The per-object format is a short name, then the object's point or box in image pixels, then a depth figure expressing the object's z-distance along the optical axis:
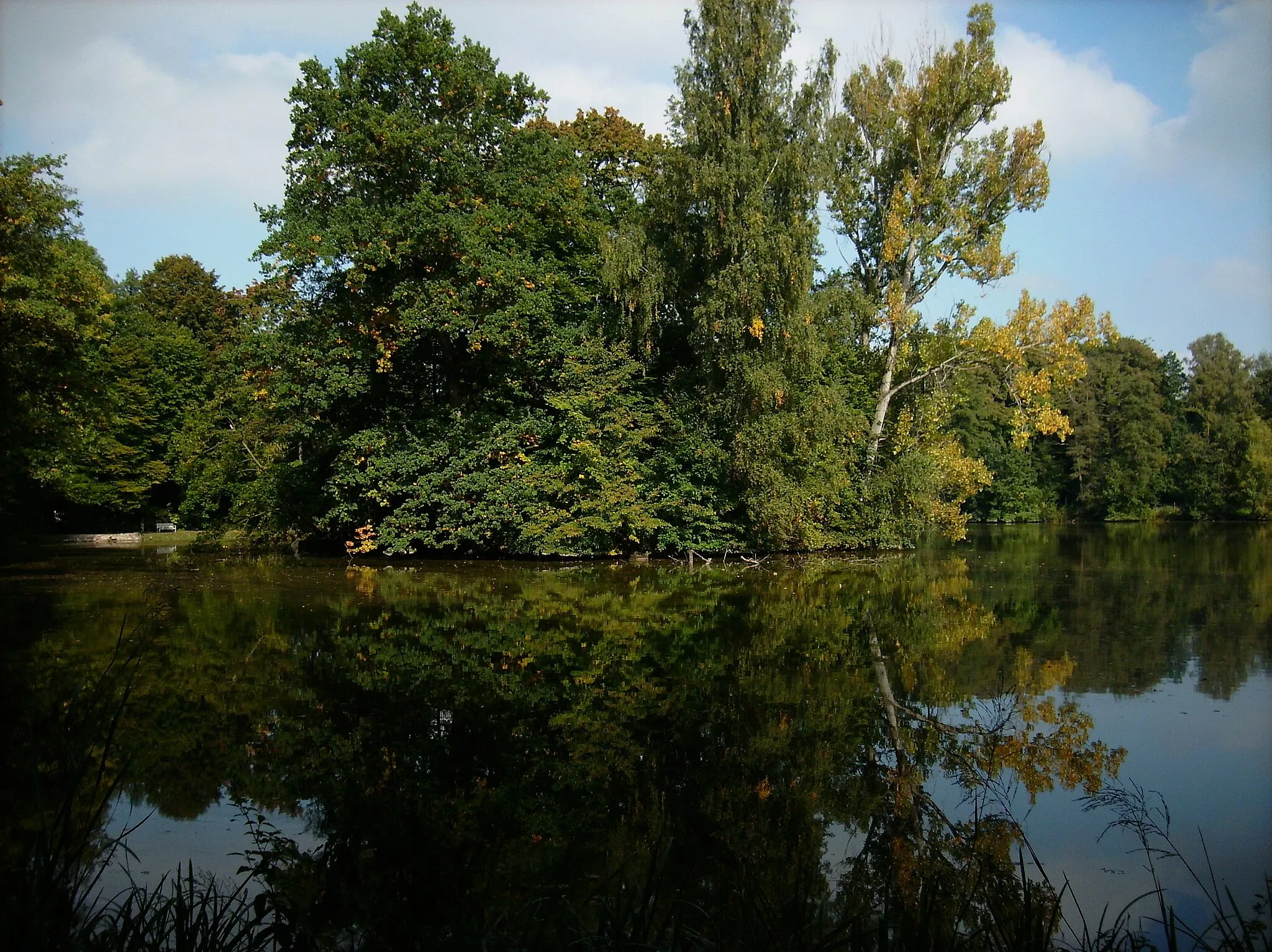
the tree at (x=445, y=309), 20.48
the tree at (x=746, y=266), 21.23
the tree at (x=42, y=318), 19.86
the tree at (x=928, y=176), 25.92
